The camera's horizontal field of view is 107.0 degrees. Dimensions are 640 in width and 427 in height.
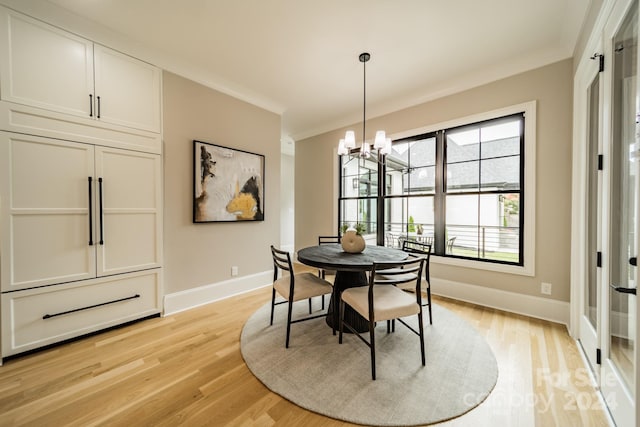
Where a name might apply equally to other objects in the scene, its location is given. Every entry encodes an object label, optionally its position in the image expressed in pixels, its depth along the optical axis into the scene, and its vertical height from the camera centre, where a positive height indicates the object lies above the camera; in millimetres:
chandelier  2381 +704
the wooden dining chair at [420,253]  2352 -466
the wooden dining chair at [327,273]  2965 -794
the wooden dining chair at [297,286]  2078 -703
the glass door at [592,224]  1648 -96
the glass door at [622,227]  1239 -92
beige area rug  1394 -1157
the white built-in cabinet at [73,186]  1875 +234
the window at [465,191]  2744 +293
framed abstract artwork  2922 +370
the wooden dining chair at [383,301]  1672 -689
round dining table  1959 -428
